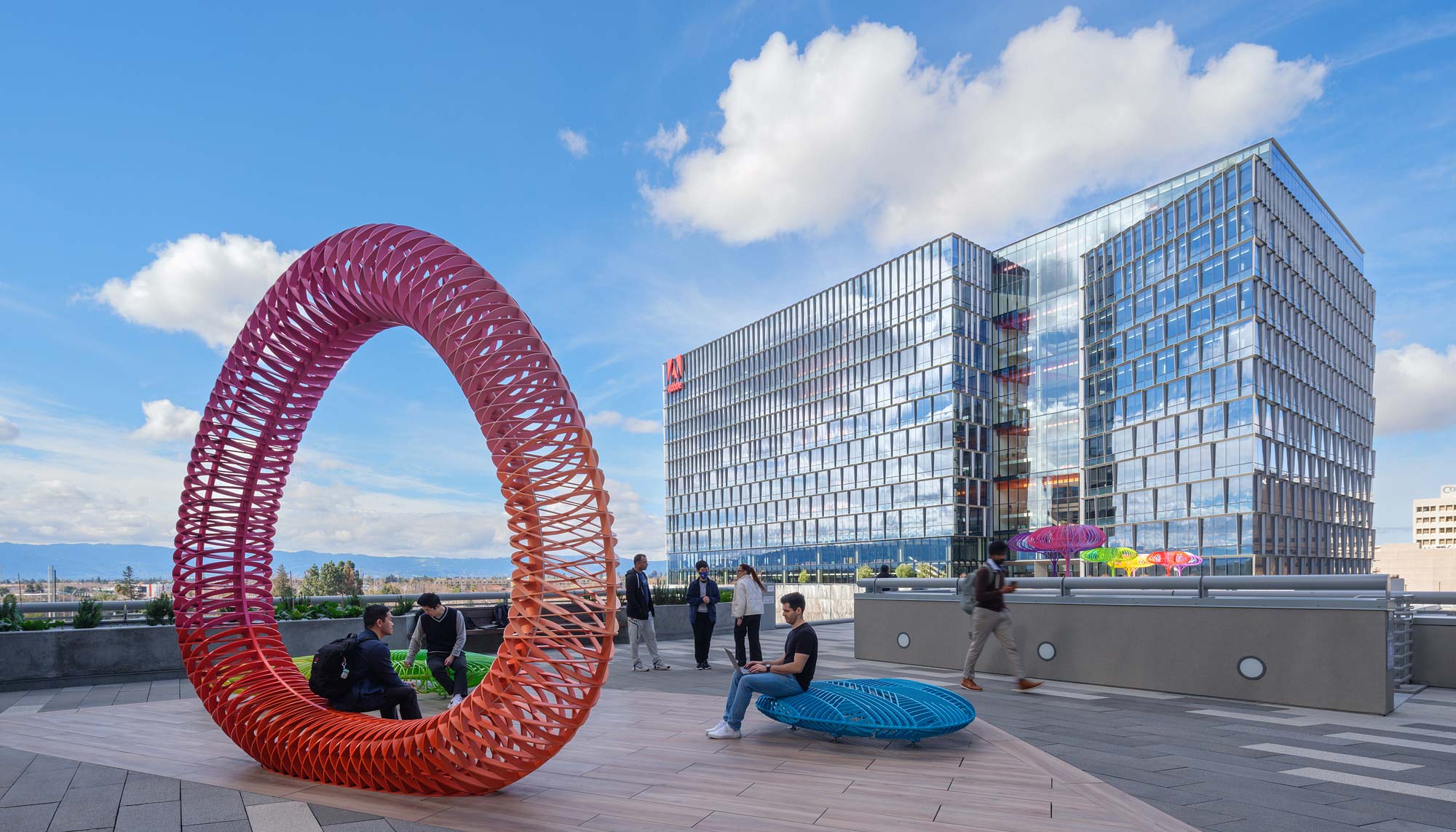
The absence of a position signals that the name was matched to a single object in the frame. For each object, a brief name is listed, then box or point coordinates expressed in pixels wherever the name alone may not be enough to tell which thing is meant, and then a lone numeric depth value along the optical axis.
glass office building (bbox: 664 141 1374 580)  51.72
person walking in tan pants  11.37
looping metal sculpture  6.02
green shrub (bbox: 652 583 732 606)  20.83
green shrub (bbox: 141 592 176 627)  13.59
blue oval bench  7.42
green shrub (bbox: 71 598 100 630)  13.09
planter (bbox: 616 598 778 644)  20.00
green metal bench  10.45
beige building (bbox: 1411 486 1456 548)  194.85
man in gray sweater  8.98
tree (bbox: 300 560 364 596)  16.73
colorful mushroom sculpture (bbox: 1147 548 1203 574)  46.06
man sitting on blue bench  7.98
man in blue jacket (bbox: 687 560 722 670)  14.16
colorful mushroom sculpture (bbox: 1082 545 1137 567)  45.78
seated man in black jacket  7.36
